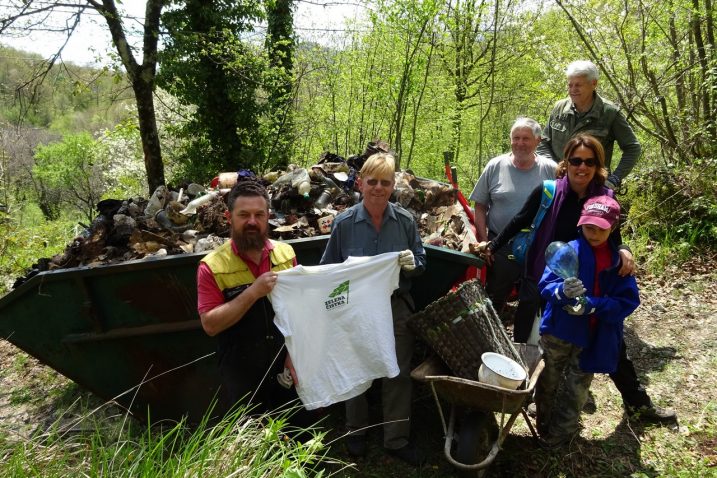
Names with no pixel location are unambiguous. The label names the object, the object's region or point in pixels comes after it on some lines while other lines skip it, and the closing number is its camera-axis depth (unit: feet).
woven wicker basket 8.89
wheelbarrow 8.04
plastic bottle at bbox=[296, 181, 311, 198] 13.91
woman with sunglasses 9.21
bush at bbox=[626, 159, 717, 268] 18.99
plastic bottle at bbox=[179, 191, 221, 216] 13.64
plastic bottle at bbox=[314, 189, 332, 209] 14.06
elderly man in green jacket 12.22
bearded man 8.00
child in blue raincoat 8.64
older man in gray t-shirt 11.60
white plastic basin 8.23
